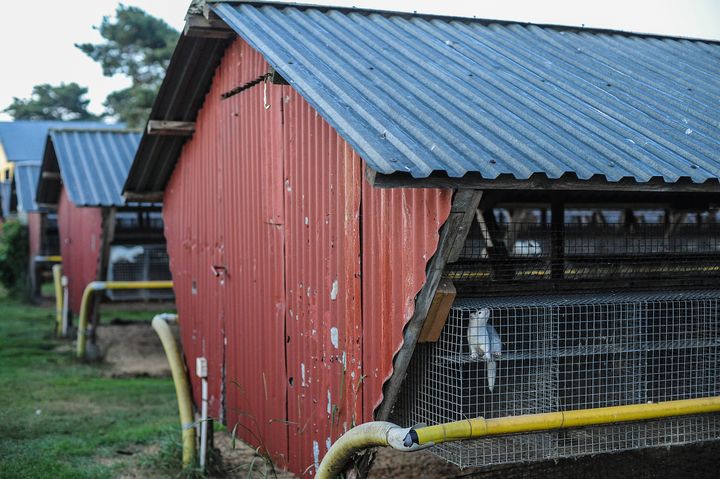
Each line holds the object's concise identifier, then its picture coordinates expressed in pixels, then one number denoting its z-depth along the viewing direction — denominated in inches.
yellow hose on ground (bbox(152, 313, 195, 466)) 343.0
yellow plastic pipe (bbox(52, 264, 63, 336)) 751.7
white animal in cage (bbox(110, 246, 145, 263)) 678.1
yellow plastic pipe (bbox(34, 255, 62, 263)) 1001.5
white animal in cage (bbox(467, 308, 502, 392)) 215.2
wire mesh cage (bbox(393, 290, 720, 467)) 220.4
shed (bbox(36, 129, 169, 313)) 652.1
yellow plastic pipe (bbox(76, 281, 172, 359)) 605.3
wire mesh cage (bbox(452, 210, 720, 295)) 245.6
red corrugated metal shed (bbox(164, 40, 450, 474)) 236.5
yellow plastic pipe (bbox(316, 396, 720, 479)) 193.0
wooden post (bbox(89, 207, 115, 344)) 650.2
